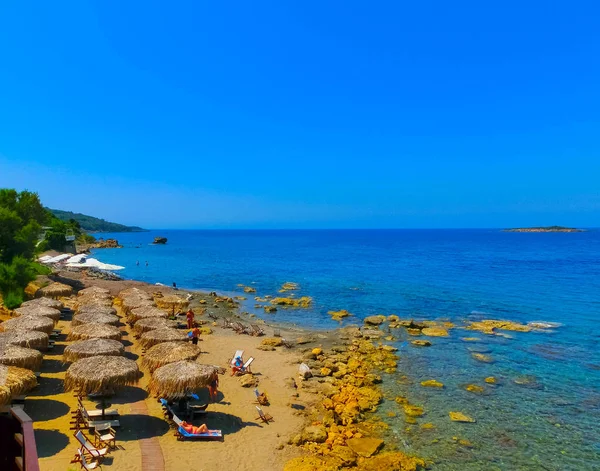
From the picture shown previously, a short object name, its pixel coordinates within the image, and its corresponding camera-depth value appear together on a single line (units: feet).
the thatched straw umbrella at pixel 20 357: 45.27
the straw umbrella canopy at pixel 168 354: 48.65
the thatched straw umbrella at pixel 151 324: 66.44
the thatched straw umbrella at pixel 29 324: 58.80
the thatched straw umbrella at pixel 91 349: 49.49
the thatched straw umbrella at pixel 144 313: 75.51
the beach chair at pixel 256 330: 88.78
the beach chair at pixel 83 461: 34.65
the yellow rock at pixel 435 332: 90.37
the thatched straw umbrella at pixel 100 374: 42.01
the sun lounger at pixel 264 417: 47.60
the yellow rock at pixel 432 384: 60.70
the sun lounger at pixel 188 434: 41.60
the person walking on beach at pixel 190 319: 85.40
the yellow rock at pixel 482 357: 73.20
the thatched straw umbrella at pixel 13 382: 38.01
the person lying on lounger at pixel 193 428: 41.98
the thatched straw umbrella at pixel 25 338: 51.57
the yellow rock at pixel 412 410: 51.38
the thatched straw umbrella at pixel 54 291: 91.15
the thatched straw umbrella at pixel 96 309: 75.51
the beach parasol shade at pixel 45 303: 75.72
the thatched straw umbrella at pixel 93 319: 67.92
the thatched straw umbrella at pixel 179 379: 43.19
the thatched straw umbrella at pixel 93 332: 58.65
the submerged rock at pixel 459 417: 49.90
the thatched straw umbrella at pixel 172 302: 97.19
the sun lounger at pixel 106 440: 38.78
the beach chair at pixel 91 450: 36.36
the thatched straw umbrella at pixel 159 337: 58.44
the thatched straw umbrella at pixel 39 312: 67.87
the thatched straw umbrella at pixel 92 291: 99.38
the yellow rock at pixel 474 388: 59.06
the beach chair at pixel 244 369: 61.62
